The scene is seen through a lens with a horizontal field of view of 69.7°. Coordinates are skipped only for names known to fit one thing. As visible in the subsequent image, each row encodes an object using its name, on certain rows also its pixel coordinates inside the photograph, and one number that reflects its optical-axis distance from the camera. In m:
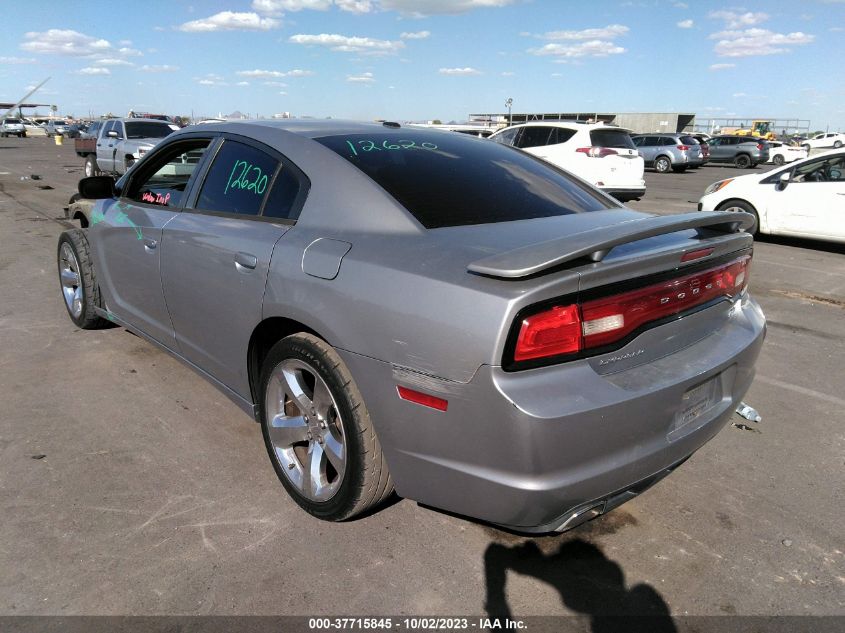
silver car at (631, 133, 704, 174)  25.84
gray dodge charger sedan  1.89
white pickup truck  14.68
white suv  12.52
